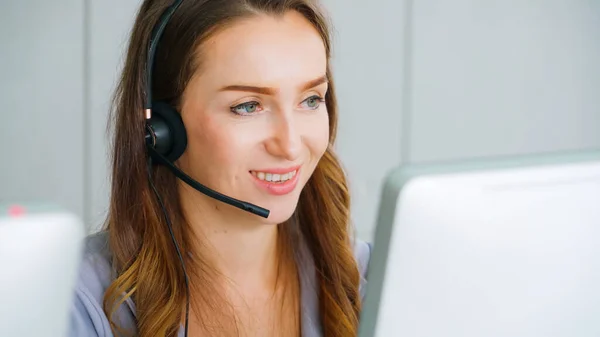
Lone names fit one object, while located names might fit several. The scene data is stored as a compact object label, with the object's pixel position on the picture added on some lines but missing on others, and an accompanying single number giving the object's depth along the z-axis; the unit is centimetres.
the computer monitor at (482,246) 124
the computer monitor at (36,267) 109
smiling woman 166
